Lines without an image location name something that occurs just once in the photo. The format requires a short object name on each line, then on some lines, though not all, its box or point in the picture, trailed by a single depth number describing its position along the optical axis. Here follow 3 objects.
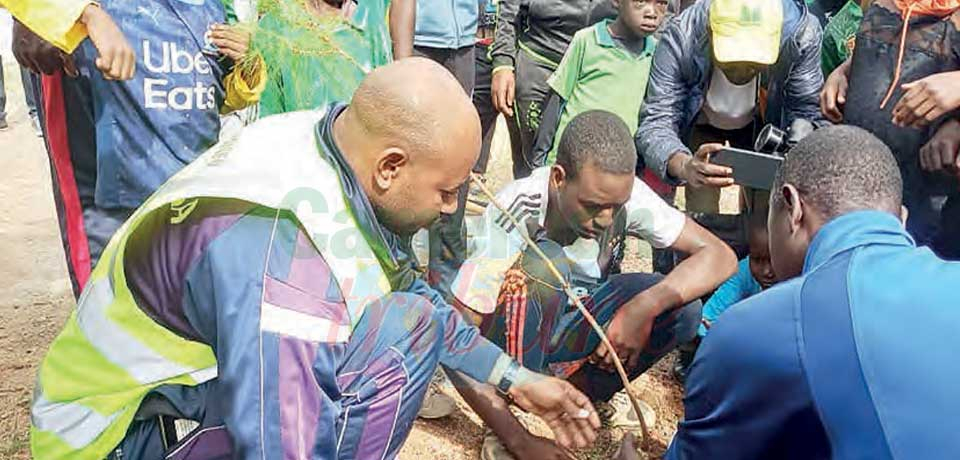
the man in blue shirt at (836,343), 1.37
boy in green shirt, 3.77
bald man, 1.57
